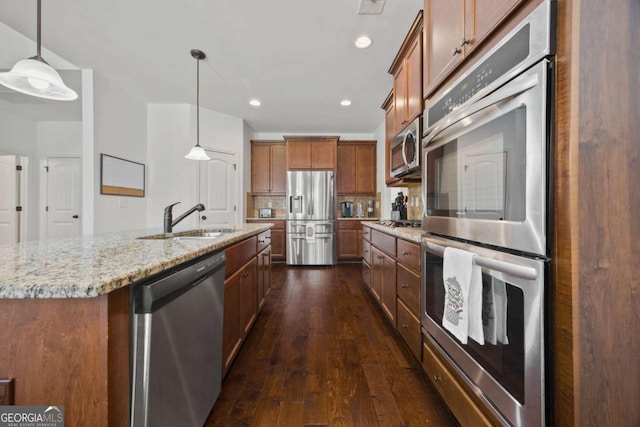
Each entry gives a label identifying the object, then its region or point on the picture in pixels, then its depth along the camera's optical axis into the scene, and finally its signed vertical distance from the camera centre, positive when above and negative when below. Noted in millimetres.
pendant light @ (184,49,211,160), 2658 +643
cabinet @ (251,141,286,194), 5133 +933
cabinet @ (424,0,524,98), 920 +793
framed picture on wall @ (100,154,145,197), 3242 +480
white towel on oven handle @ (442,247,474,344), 929 -295
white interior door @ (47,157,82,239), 4434 +261
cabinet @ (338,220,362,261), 4879 -572
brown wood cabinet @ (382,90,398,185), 2607 +893
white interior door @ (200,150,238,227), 4295 +410
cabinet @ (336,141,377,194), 5137 +910
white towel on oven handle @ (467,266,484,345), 879 -321
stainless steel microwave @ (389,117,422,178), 1930 +517
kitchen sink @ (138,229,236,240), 1696 -171
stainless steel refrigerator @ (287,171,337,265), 4656 -80
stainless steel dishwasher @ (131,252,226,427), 699 -446
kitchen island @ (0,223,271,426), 587 -308
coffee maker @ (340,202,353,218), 5121 +62
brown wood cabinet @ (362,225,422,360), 1542 -525
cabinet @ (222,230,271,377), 1434 -548
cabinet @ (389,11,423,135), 1900 +1123
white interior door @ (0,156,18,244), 4141 +191
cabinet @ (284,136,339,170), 4879 +1162
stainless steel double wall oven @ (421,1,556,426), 691 +41
